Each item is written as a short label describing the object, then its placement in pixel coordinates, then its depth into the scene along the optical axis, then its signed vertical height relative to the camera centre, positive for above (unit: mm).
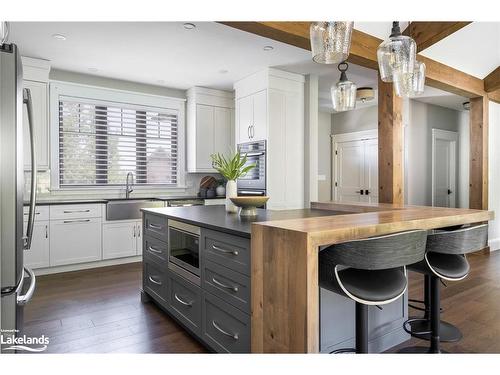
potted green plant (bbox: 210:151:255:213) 2743 +57
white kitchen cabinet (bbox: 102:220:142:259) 4359 -732
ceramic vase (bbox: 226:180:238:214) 2742 -80
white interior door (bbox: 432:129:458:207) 6391 +298
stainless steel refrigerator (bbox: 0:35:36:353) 1332 -18
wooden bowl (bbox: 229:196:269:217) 2391 -141
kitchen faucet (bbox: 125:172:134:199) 4964 -71
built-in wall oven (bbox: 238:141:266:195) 4570 +155
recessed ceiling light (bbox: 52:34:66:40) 3426 +1491
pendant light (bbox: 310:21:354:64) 1633 +704
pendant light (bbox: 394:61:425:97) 2098 +627
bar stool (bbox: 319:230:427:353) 1508 -374
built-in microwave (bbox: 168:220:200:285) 2248 -475
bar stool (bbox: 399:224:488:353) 1908 -467
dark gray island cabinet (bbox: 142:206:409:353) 1836 -704
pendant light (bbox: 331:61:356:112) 2541 +671
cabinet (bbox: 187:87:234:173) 5363 +935
